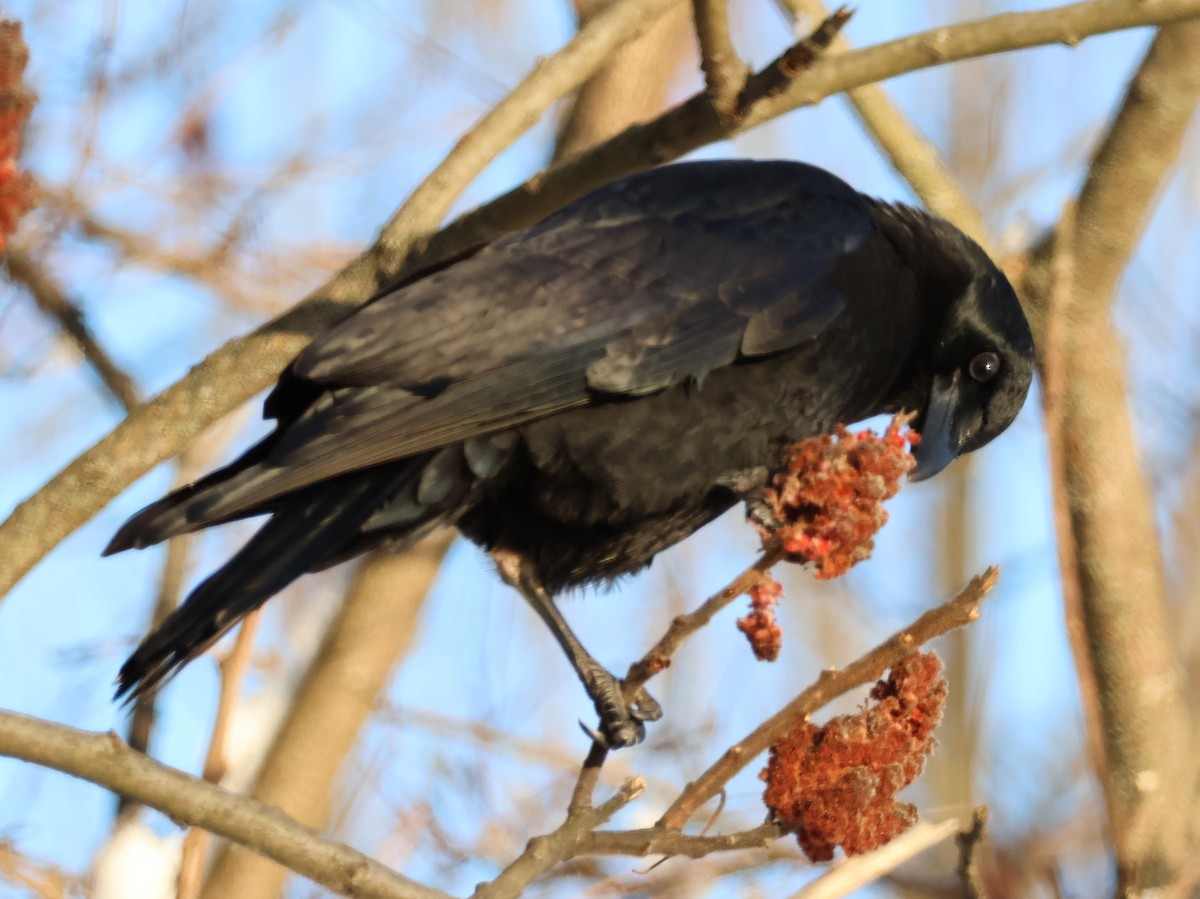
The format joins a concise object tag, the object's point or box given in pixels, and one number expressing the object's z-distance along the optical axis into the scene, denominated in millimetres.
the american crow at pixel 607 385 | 6055
